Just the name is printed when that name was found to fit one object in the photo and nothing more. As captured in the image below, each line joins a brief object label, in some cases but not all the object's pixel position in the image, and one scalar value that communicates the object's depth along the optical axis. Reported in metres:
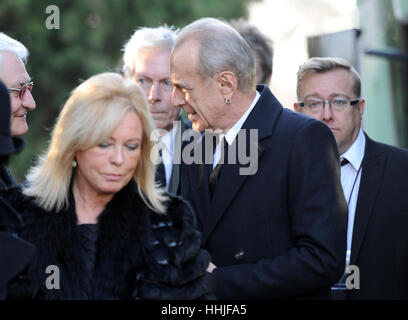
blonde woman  6.45
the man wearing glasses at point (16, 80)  8.59
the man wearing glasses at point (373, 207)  8.22
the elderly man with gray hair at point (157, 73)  9.63
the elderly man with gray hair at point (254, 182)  6.92
